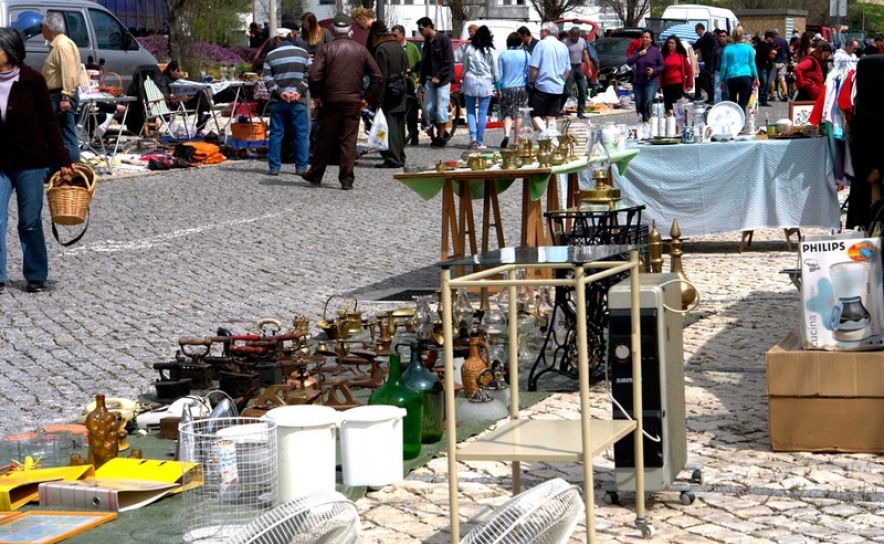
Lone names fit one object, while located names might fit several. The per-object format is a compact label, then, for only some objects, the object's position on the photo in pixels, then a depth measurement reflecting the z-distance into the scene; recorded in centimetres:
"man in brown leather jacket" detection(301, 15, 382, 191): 1501
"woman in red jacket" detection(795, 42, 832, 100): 1947
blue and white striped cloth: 1161
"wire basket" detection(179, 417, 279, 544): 476
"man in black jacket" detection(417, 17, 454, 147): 1950
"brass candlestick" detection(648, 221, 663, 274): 770
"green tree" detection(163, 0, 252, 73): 3397
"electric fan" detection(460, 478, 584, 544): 413
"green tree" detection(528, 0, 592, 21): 5650
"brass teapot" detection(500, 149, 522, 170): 950
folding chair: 1908
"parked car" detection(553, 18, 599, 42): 4043
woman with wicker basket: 988
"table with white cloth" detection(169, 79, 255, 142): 1938
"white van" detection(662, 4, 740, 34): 4147
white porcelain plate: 1212
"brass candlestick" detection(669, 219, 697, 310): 853
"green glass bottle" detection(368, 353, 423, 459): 585
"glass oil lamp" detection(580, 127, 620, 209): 781
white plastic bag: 1749
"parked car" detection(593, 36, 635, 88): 3394
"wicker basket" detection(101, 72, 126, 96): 1905
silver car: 1983
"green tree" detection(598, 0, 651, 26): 6072
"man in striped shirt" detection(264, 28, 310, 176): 1587
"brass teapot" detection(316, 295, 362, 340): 815
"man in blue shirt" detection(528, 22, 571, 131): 1820
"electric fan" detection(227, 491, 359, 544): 416
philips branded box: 575
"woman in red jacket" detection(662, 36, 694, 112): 2161
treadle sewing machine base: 723
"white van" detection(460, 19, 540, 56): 3747
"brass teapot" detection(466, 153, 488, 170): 950
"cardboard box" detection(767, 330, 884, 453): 574
